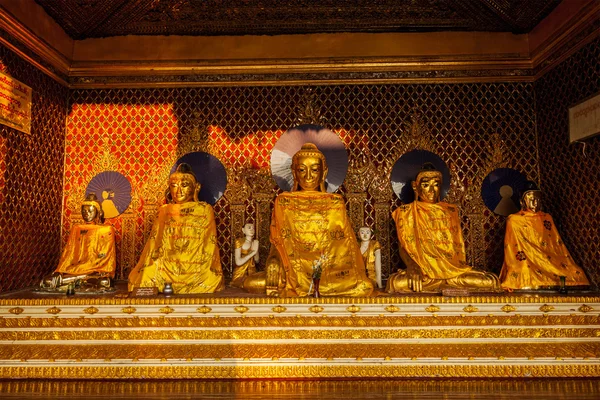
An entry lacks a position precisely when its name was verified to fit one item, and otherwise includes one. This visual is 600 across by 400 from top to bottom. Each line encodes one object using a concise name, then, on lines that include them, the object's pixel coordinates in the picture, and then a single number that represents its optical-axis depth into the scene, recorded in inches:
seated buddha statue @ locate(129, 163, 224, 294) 196.2
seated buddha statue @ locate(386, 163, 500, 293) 196.2
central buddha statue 185.8
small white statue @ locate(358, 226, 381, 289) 206.4
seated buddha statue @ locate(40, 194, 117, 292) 206.8
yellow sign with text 197.8
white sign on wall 194.5
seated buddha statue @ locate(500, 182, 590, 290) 199.0
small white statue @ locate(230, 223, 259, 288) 213.6
